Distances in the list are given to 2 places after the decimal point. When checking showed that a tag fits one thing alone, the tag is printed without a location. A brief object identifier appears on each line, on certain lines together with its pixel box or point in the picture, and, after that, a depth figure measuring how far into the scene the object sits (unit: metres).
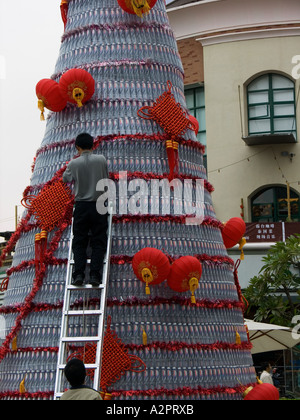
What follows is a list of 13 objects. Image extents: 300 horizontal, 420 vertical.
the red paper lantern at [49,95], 10.63
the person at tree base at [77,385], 6.91
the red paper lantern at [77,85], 10.42
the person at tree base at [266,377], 17.62
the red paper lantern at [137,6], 10.72
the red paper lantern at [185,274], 9.69
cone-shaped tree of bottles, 9.76
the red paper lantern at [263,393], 9.36
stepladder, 8.84
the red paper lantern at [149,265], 9.48
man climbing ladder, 9.45
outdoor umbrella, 20.61
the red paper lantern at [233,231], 11.33
